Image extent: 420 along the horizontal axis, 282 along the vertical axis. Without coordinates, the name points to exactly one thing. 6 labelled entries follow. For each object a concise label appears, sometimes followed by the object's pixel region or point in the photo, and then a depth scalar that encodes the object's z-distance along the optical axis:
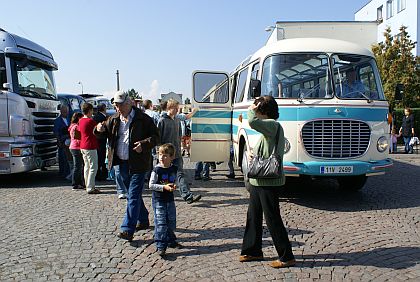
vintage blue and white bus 6.73
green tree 22.25
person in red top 8.07
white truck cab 8.77
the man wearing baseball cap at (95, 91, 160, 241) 5.05
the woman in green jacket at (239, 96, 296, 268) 4.27
